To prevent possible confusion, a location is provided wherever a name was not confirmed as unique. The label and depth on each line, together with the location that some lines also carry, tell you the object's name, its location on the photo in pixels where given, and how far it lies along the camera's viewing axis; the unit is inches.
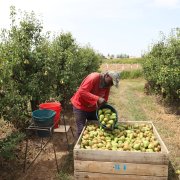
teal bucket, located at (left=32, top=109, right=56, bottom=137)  179.4
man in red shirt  159.8
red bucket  209.3
